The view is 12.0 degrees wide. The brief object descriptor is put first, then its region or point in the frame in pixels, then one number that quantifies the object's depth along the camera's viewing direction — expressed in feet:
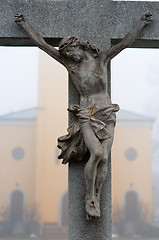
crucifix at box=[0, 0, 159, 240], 23.02
